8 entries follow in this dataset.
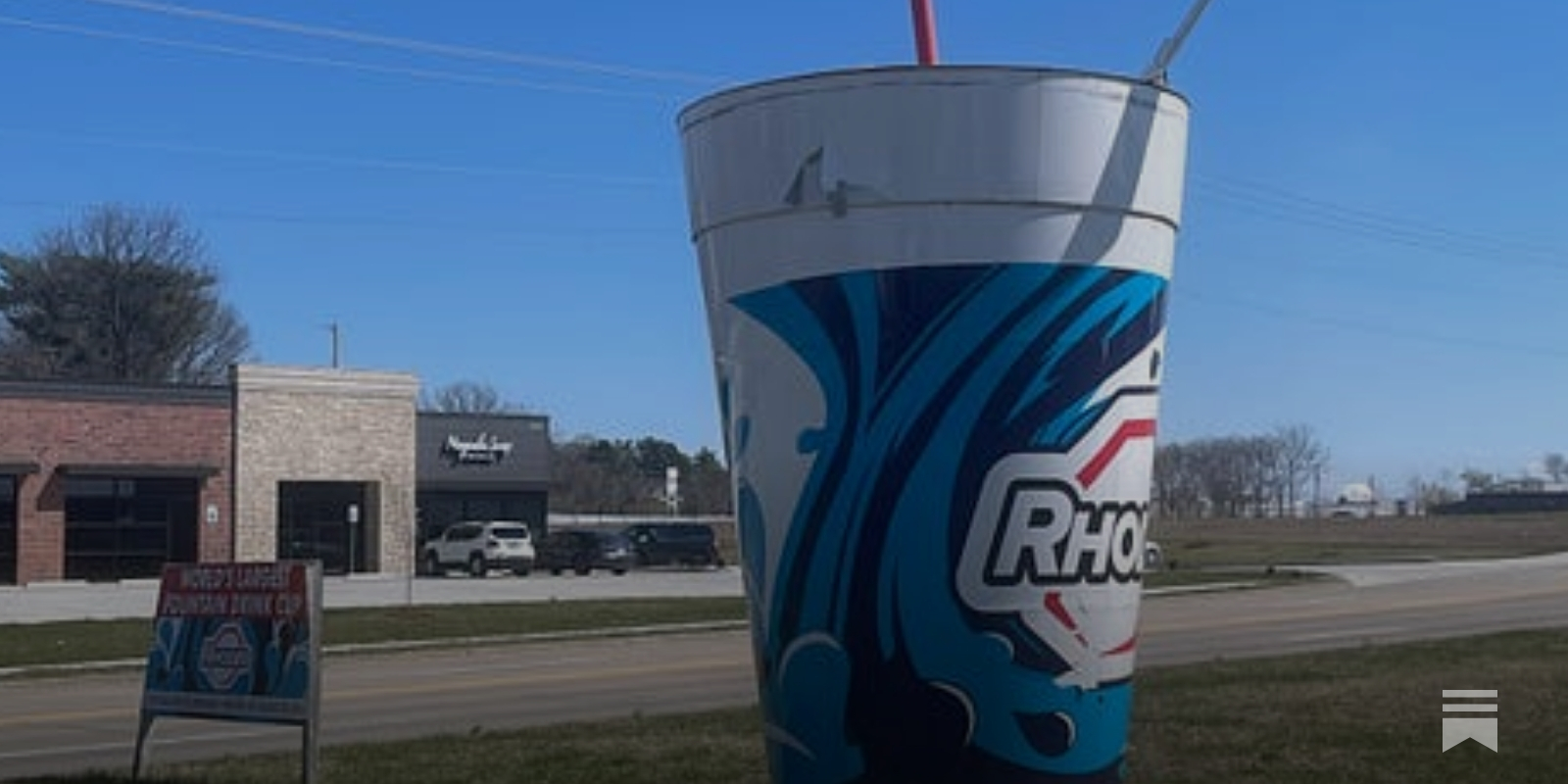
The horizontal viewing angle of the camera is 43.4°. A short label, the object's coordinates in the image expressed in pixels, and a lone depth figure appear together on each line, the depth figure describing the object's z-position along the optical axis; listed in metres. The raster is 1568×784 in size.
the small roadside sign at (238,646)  9.45
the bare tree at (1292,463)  176.62
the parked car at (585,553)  61.59
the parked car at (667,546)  64.62
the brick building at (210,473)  51.44
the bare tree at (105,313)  87.00
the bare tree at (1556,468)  184.00
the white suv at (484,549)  59.31
